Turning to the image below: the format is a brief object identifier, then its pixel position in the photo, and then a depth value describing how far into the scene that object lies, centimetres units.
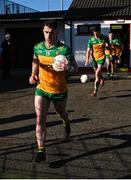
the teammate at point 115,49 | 2105
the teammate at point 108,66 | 2007
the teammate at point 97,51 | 1380
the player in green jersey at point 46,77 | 729
